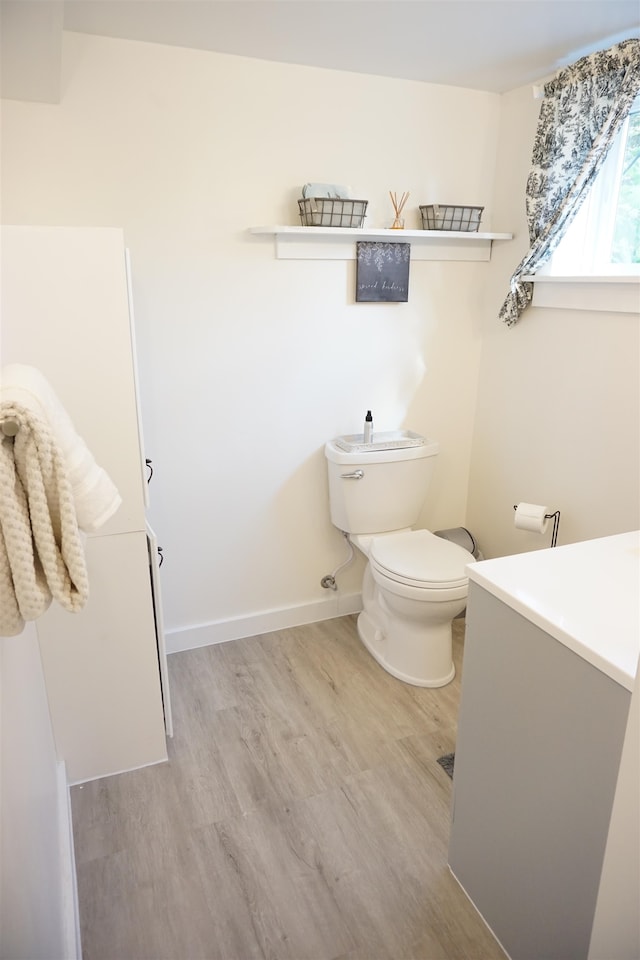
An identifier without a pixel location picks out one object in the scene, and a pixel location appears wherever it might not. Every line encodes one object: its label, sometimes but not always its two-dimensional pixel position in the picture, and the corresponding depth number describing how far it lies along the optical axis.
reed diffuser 2.33
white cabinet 1.45
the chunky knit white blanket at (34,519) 0.69
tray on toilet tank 2.40
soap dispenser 2.44
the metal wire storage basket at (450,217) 2.35
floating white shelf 2.21
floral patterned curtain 1.86
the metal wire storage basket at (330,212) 2.15
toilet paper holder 2.30
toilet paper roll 2.25
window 2.04
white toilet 2.15
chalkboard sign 2.38
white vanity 1.05
